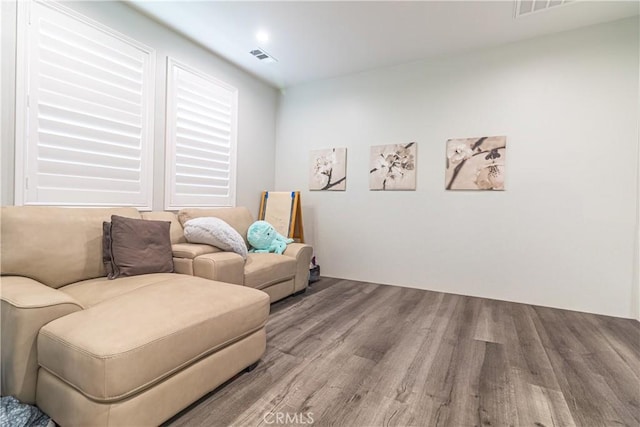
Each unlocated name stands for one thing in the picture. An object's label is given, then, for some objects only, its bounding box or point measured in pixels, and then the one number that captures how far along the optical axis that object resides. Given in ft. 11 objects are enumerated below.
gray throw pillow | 8.35
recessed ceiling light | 9.75
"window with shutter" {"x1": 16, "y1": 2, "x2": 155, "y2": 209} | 6.88
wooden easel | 12.74
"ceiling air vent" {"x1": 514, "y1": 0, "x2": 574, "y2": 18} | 8.05
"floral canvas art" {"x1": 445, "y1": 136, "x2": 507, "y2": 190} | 10.35
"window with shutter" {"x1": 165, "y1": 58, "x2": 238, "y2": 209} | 10.00
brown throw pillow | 6.75
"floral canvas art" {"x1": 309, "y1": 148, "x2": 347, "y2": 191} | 13.20
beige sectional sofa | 3.60
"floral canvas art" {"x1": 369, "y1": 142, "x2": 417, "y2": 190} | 11.84
